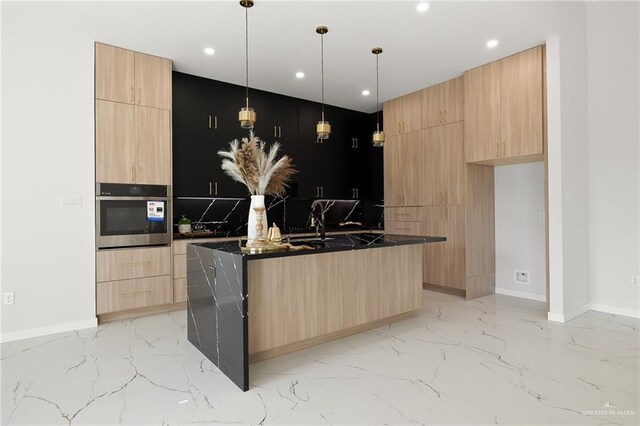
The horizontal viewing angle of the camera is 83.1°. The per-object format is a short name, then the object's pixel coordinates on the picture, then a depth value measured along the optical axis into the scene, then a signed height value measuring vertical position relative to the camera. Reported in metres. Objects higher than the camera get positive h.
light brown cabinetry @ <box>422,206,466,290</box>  4.63 -0.47
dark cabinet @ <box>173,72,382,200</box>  4.56 +1.12
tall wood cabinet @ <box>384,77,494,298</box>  4.63 +0.29
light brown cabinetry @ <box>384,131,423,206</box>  5.21 +0.69
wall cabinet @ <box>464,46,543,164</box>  3.84 +1.19
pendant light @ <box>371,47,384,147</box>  3.59 +0.79
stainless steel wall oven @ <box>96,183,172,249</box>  3.69 +0.02
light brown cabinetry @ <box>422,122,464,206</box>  4.67 +0.66
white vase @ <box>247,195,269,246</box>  2.66 -0.03
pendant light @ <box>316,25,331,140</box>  3.20 +0.79
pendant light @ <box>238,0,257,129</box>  2.86 +0.82
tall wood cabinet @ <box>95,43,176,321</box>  3.69 +0.73
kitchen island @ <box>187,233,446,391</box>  2.35 -0.62
